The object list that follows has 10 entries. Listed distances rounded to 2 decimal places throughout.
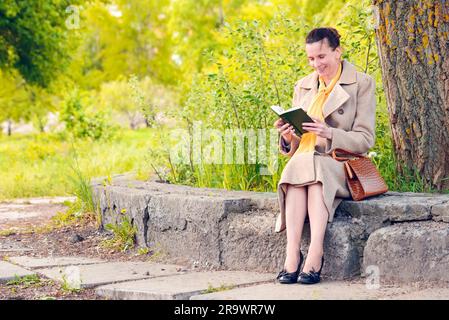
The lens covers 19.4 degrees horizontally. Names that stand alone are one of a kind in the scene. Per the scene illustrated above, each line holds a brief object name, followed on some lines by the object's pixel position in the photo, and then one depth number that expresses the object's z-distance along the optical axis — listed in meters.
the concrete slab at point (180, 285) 6.84
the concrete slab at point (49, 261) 8.60
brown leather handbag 7.49
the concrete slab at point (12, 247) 9.68
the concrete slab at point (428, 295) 6.40
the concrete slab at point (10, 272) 7.85
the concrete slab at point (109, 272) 7.69
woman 7.24
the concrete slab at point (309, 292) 6.53
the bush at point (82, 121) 25.63
